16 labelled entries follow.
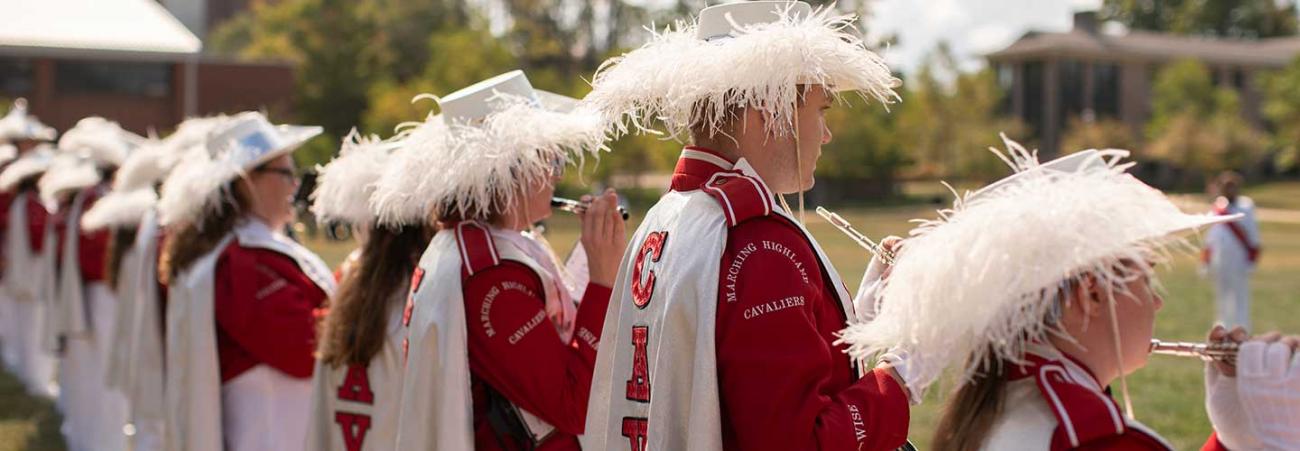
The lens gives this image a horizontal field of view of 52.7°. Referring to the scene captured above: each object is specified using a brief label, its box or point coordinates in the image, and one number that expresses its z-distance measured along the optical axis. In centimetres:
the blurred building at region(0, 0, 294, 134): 4534
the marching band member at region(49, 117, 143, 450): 980
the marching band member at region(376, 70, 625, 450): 396
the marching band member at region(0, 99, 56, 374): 1302
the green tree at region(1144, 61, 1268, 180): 6981
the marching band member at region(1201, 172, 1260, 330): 1535
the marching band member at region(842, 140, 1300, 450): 238
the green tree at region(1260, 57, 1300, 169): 7169
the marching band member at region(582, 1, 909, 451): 277
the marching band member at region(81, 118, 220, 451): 671
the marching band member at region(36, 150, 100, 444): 975
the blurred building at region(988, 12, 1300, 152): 7806
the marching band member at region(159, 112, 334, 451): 540
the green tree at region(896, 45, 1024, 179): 6481
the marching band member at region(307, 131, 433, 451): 465
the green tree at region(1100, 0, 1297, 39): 10644
